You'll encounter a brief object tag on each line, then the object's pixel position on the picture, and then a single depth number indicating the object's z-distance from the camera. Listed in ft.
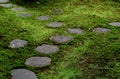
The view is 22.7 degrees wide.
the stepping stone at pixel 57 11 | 19.20
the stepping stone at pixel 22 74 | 11.31
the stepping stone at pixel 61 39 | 14.40
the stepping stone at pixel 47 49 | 13.35
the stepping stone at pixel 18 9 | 19.58
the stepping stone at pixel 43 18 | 17.70
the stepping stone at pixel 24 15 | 18.41
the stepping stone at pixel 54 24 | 16.61
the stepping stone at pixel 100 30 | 15.67
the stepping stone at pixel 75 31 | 15.47
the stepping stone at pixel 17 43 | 13.98
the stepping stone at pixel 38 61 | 12.25
